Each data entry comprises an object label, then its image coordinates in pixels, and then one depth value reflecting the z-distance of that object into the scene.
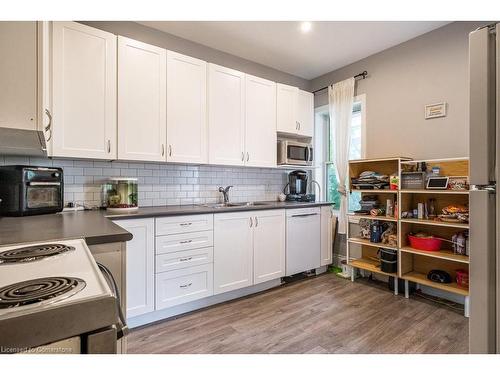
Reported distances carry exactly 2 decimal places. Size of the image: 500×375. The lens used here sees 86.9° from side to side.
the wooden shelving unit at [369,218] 2.76
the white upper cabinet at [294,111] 3.29
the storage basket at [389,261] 2.68
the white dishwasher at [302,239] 2.99
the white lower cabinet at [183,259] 2.15
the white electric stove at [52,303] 0.46
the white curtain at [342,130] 3.29
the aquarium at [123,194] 2.29
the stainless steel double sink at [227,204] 2.86
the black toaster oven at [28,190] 1.72
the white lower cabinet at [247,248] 2.48
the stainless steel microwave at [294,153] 3.29
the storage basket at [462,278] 2.29
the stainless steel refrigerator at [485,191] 0.87
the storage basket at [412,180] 2.53
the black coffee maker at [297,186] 3.54
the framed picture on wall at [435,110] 2.57
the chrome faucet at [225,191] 3.01
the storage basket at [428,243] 2.50
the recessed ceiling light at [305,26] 2.52
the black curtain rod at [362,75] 3.19
